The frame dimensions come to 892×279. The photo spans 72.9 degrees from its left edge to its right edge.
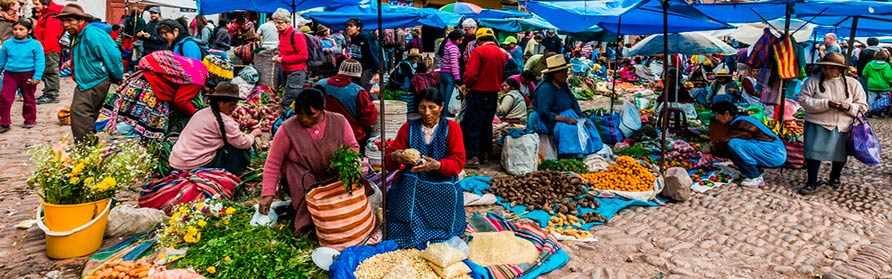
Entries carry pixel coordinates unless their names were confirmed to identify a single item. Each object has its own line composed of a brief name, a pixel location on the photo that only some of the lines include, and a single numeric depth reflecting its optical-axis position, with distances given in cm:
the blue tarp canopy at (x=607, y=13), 683
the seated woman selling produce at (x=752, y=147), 670
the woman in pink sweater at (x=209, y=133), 483
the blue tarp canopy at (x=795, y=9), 665
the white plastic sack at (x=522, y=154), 675
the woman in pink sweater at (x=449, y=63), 896
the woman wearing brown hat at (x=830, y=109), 617
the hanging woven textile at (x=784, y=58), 794
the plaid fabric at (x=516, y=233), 384
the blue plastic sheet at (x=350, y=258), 351
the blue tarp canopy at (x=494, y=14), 1533
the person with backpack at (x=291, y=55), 788
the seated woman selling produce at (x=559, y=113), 702
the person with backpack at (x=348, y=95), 559
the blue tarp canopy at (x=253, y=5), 789
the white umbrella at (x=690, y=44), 1022
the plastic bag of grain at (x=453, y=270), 354
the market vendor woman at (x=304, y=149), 401
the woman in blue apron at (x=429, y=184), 409
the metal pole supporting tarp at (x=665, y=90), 589
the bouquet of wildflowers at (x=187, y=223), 378
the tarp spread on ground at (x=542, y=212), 526
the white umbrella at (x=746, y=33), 1341
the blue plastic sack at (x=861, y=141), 630
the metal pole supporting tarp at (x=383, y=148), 375
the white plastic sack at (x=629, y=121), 908
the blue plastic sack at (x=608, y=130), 841
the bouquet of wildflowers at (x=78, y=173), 385
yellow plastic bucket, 388
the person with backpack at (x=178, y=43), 723
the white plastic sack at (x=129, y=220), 429
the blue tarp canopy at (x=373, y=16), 996
